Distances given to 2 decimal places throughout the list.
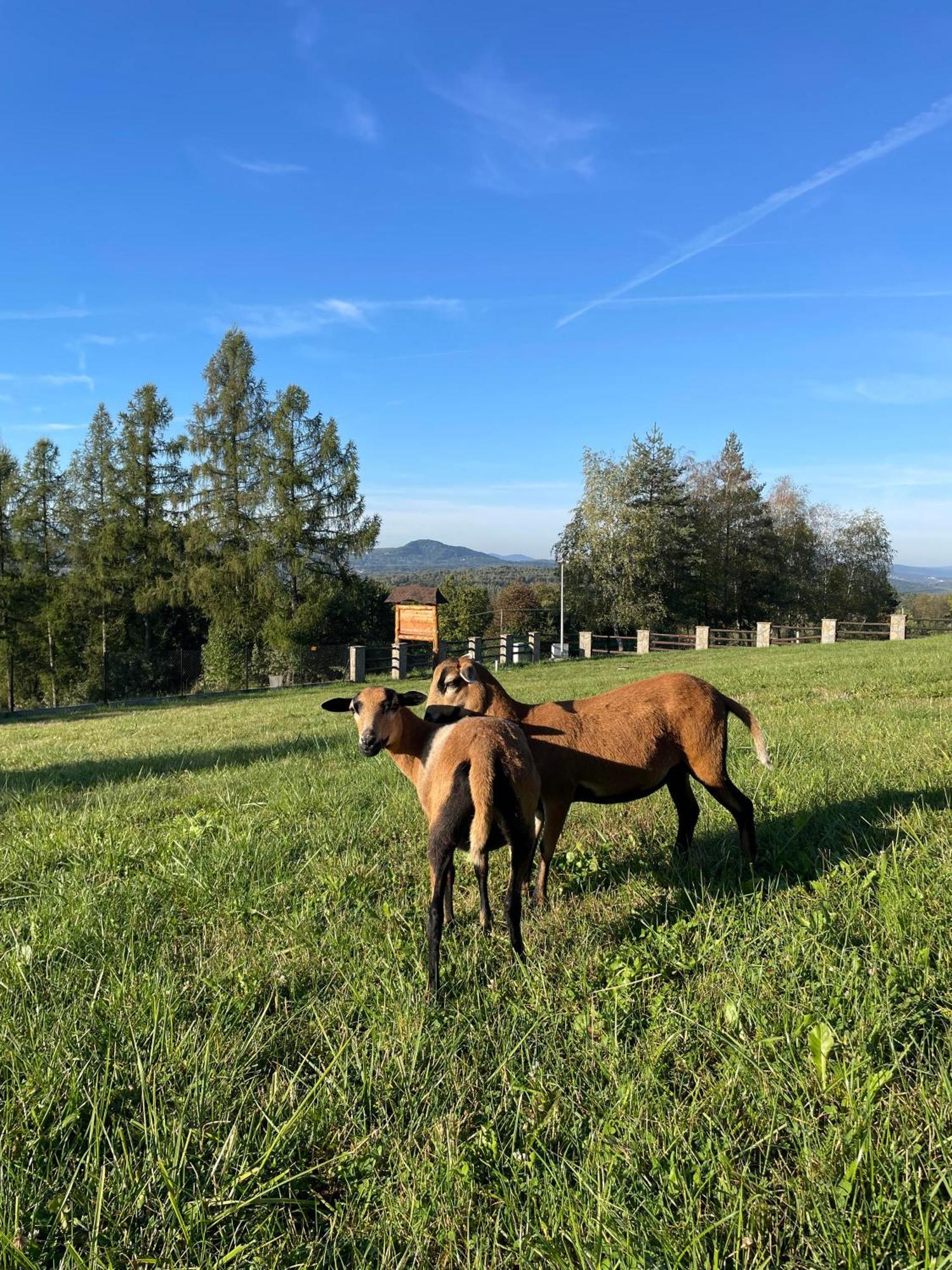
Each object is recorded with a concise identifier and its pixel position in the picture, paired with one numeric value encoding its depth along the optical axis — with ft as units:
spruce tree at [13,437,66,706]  136.46
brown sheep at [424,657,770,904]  13.82
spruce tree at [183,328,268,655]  135.44
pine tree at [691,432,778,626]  188.34
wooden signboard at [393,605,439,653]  98.58
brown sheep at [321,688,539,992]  10.12
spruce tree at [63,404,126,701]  138.51
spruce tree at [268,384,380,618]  136.36
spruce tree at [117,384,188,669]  140.05
